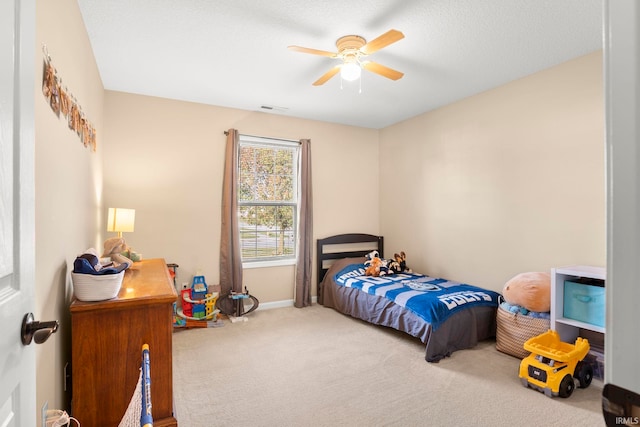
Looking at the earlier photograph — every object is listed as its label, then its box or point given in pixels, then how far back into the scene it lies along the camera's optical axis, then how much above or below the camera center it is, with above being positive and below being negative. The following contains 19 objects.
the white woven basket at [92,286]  1.61 -0.35
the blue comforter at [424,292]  3.06 -0.83
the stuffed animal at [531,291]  2.85 -0.70
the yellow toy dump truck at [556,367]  2.35 -1.14
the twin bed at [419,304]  3.02 -0.95
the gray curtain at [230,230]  4.13 -0.21
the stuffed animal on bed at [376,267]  4.25 -0.71
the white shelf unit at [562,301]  2.67 -0.74
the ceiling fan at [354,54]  2.31 +1.17
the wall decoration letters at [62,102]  1.44 +0.60
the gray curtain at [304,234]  4.57 -0.29
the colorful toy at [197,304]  3.73 -1.04
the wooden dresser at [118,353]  1.58 -0.69
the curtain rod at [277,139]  4.21 +1.03
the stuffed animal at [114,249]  2.60 -0.28
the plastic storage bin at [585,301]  2.52 -0.70
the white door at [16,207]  0.68 +0.02
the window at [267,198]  4.44 +0.21
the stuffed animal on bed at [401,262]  4.51 -0.67
